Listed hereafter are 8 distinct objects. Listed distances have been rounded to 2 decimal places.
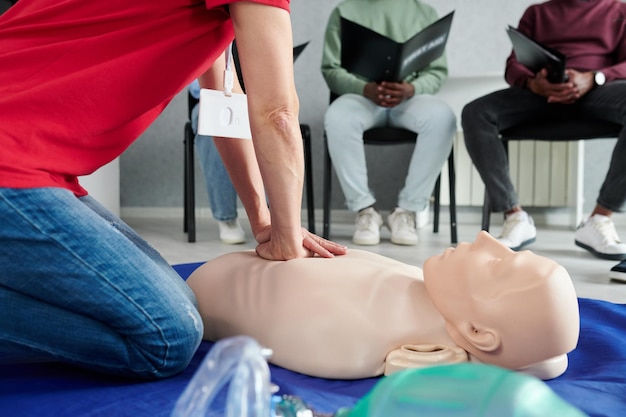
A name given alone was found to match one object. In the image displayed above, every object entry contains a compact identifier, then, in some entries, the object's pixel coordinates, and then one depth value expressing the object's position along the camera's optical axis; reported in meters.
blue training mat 0.93
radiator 3.79
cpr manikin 0.94
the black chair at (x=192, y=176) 2.95
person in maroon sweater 2.49
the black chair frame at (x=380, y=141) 2.91
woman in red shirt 0.95
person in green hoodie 2.87
